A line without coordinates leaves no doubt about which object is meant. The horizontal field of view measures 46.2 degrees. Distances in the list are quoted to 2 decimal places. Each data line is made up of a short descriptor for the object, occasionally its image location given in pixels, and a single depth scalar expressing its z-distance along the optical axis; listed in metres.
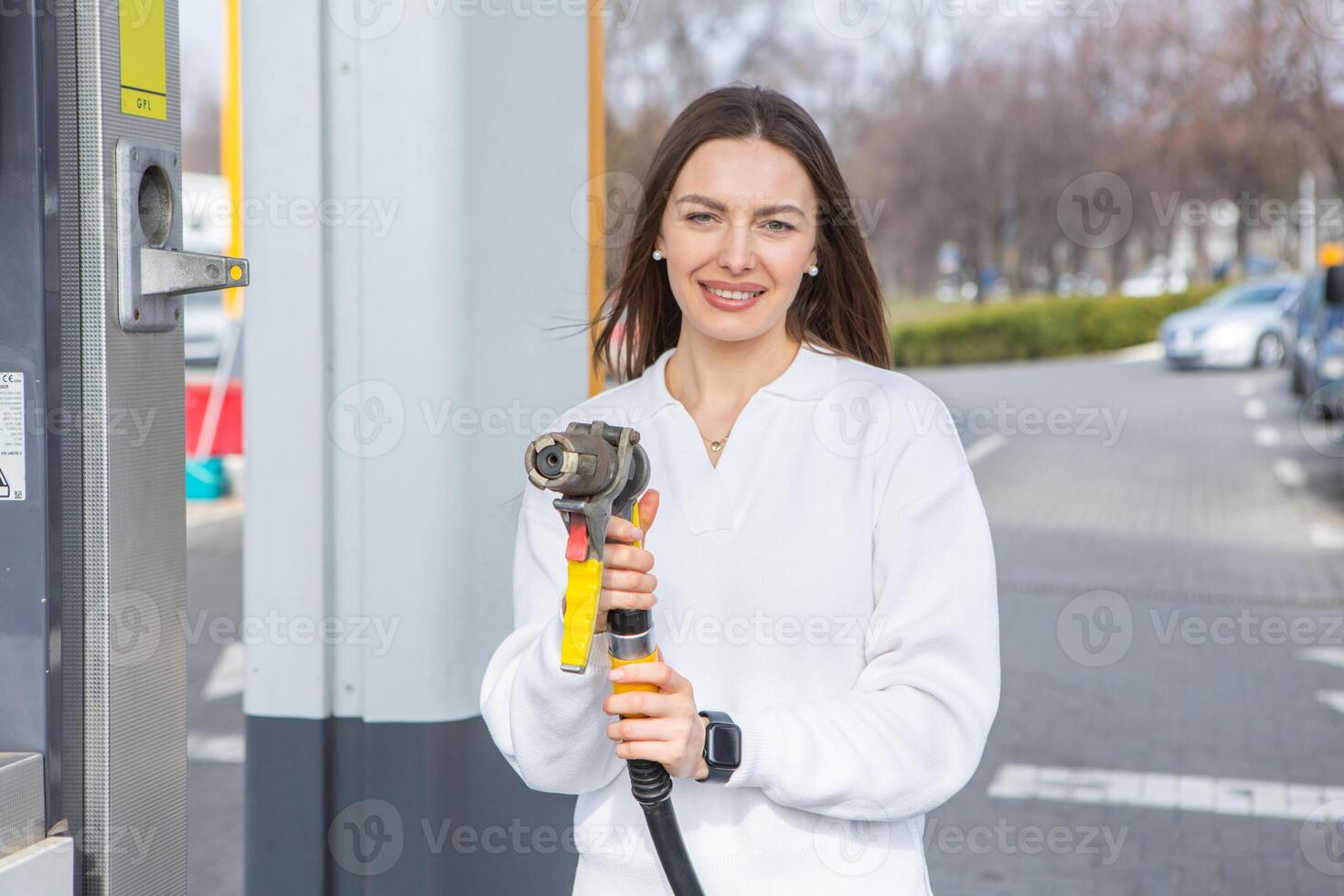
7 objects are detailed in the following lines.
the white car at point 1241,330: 26.97
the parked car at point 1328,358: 15.88
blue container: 12.42
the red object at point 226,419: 11.49
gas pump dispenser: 2.12
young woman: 2.06
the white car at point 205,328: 24.77
